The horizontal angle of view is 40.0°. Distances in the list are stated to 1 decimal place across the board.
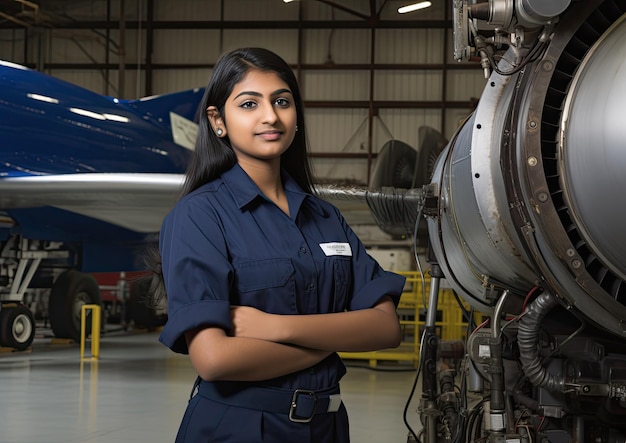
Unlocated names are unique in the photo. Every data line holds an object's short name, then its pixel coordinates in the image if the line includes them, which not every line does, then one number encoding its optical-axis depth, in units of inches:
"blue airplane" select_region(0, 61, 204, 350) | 399.9
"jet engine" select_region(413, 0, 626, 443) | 94.7
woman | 68.0
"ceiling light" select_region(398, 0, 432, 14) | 816.3
